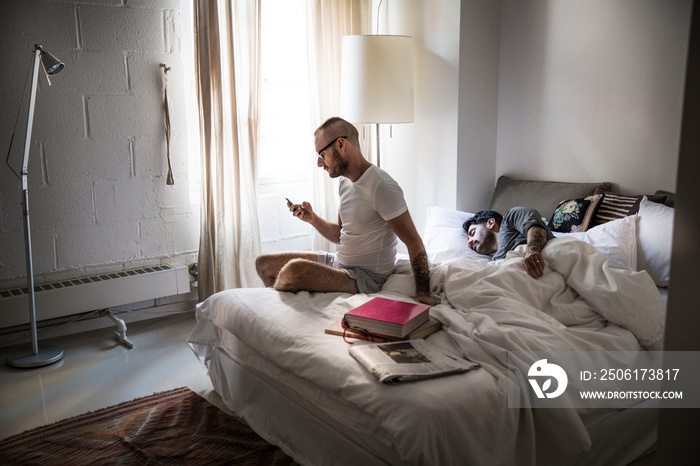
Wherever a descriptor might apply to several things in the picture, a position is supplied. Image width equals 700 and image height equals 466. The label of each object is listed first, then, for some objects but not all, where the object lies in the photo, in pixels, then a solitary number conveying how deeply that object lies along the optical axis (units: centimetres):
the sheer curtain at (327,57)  383
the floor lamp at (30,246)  271
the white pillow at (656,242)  250
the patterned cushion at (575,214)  290
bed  157
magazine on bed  165
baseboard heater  297
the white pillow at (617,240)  253
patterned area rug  208
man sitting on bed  245
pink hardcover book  194
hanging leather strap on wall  338
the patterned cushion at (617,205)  276
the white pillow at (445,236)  292
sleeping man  231
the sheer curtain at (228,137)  337
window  384
